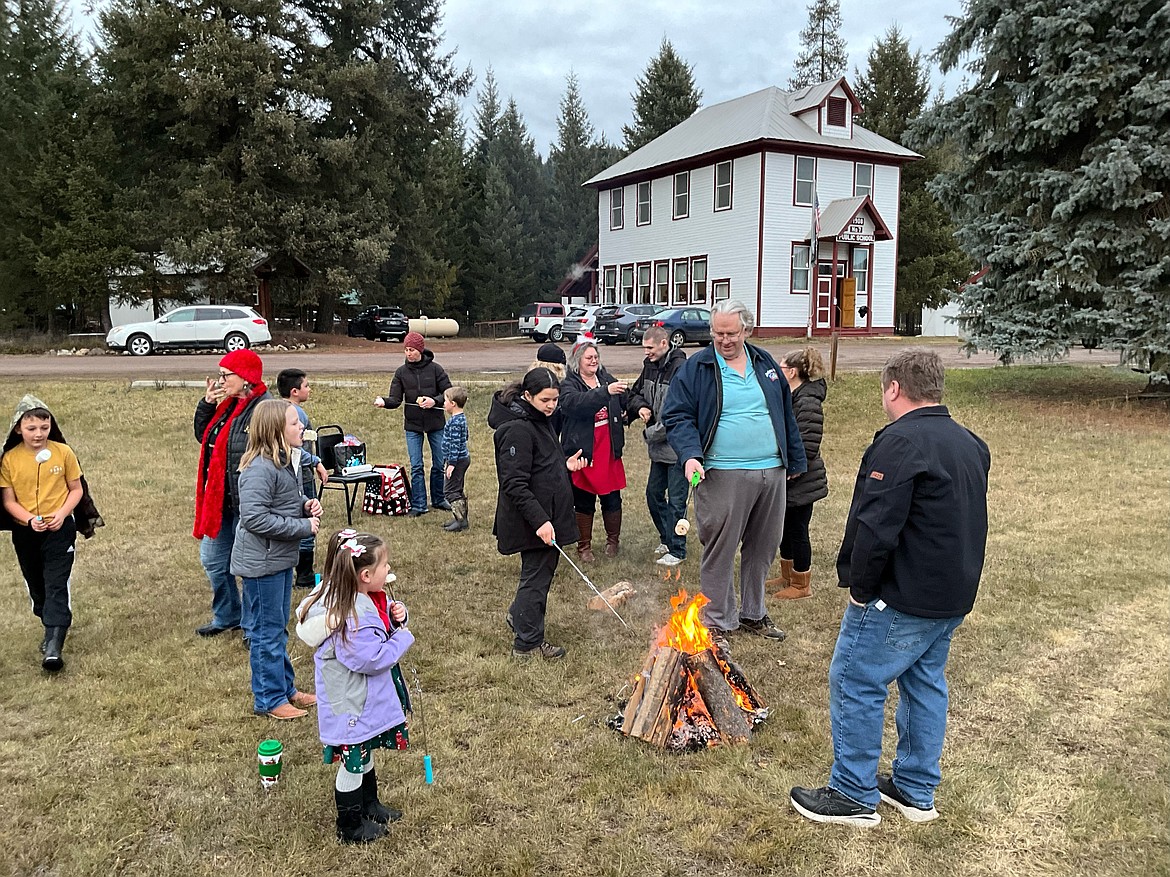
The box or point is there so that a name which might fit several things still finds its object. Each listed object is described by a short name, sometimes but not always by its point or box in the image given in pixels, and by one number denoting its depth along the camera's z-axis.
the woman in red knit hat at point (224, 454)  4.96
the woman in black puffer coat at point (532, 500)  5.08
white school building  30.22
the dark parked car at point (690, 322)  26.03
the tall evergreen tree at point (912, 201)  40.22
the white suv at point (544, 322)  31.20
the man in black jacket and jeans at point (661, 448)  7.04
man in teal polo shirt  5.19
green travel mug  3.79
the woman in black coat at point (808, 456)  6.10
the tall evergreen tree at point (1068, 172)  12.93
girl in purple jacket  3.31
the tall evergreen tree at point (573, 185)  49.44
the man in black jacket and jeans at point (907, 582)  3.21
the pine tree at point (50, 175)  27.67
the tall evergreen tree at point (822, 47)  50.41
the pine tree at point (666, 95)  47.53
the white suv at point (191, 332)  23.86
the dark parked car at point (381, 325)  32.62
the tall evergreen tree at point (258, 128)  26.34
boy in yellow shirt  4.99
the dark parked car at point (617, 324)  27.78
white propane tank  37.41
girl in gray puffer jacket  4.35
